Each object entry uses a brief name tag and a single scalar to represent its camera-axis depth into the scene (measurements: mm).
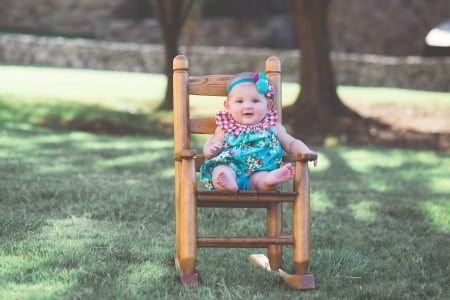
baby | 6622
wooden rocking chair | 6222
